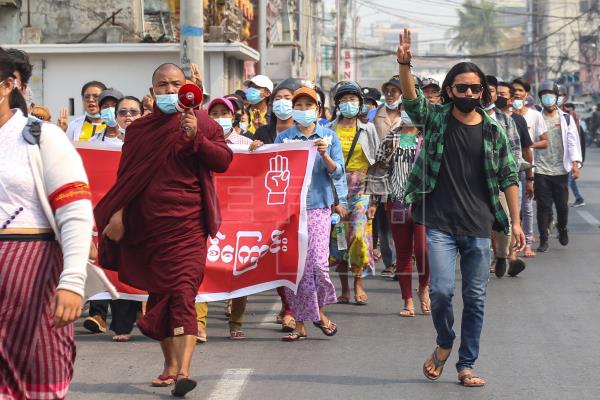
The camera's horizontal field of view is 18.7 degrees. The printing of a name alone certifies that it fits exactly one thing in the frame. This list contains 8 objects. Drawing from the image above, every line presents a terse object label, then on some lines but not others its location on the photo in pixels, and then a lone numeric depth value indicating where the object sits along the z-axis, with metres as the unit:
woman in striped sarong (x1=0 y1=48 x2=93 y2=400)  6.71
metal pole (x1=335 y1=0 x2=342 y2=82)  108.46
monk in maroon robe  10.63
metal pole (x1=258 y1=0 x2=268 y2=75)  40.14
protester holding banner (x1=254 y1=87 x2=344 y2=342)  13.40
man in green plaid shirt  10.71
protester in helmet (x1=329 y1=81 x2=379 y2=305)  16.05
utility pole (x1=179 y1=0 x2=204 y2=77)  21.17
